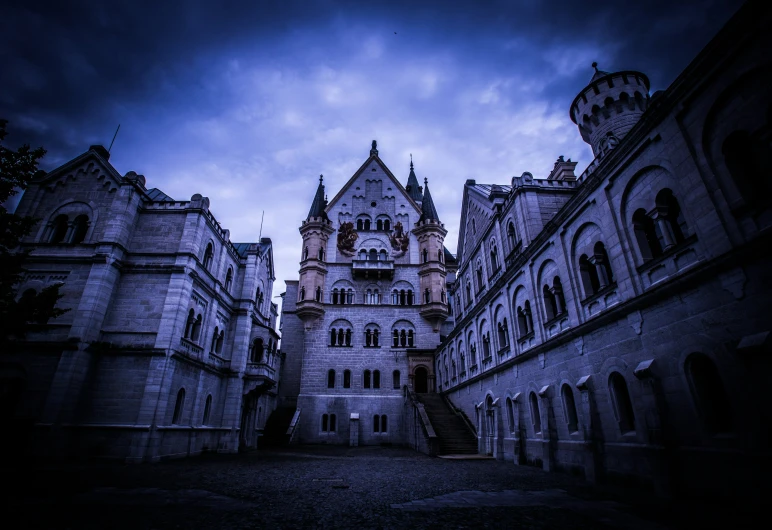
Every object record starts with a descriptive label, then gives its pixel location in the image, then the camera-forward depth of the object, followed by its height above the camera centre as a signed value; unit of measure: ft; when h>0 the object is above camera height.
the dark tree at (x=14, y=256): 40.83 +18.65
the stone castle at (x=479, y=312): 25.41 +15.72
